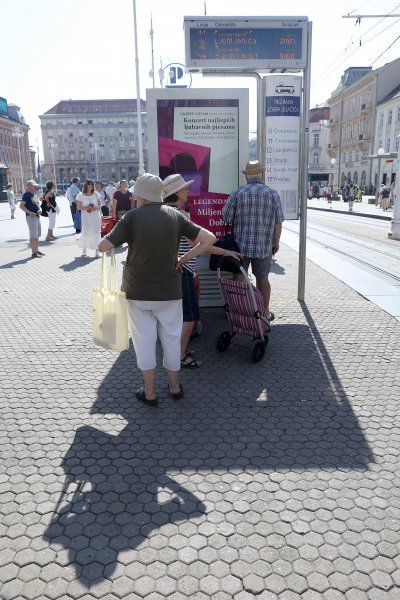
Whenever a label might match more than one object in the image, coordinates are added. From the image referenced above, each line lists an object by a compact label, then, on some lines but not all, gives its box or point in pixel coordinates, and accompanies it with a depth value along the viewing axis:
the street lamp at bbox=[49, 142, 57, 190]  123.07
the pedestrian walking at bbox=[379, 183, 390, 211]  31.81
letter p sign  12.44
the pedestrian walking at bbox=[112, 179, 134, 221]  12.10
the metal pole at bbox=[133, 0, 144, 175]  28.03
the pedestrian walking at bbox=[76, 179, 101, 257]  11.34
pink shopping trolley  4.92
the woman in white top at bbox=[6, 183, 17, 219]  26.21
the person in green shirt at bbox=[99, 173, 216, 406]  3.60
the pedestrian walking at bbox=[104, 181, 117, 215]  18.17
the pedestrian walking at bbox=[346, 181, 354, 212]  30.76
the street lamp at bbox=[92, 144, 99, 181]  119.30
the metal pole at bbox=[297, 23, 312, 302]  6.45
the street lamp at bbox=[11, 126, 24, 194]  94.53
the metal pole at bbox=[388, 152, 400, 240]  15.52
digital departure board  6.18
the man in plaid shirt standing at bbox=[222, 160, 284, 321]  5.44
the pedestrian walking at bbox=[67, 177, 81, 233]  16.23
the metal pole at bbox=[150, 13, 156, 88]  30.19
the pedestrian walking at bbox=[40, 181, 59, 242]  14.66
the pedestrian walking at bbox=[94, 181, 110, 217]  14.60
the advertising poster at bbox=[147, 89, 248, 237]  6.28
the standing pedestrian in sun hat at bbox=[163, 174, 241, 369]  4.28
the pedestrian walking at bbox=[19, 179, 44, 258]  11.60
